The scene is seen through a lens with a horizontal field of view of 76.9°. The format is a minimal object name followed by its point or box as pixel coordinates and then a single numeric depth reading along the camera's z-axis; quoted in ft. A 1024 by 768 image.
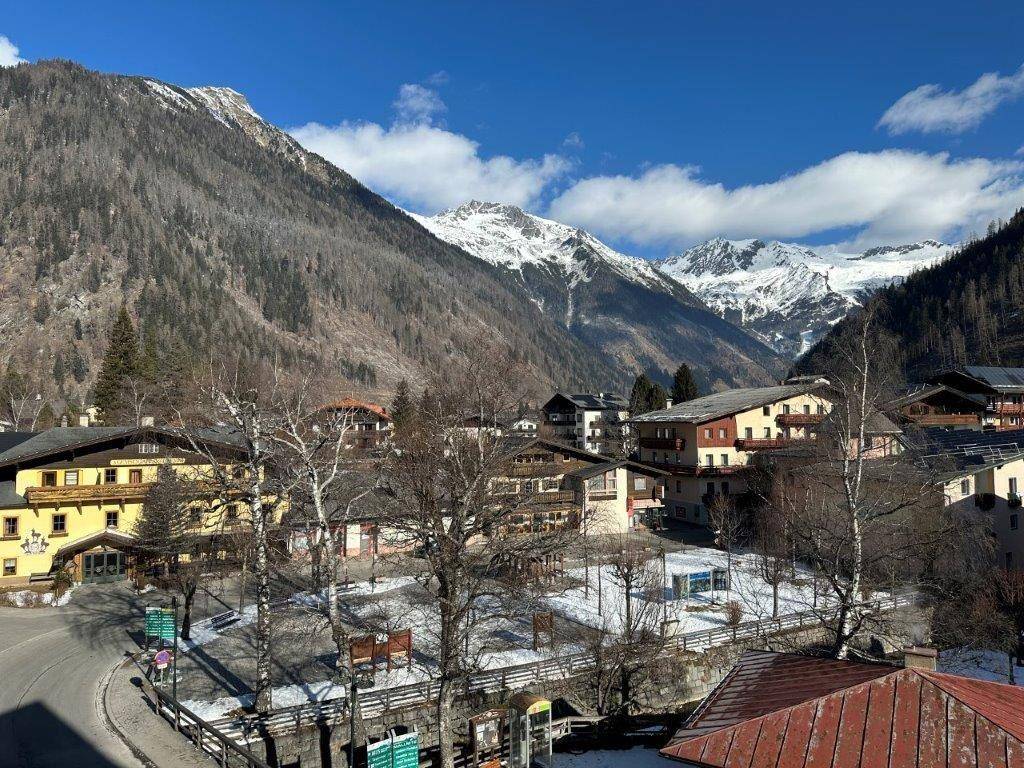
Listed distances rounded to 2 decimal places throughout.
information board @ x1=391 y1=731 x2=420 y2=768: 53.26
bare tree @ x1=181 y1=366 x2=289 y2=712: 63.00
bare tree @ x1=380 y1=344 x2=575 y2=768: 54.70
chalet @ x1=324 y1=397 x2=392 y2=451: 303.03
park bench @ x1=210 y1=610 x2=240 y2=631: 90.67
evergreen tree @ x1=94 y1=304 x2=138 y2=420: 226.17
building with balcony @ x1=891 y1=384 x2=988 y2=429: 219.41
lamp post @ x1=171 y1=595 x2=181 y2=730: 59.62
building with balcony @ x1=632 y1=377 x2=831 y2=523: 172.76
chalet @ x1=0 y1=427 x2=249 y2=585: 113.29
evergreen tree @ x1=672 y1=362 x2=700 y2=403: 299.38
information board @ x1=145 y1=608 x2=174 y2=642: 73.21
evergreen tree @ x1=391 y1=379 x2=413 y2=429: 239.97
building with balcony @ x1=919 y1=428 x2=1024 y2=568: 115.55
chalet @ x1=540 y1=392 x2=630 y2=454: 346.68
